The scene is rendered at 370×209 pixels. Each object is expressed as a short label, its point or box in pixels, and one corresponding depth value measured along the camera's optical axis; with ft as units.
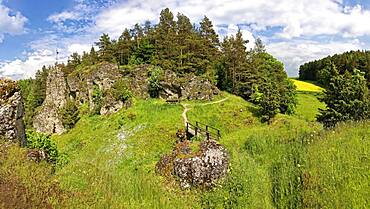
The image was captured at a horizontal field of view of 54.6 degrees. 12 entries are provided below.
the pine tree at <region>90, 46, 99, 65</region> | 217.19
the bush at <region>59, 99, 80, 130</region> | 174.40
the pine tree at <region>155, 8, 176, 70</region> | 175.91
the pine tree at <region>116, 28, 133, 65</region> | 205.26
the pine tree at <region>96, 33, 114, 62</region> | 207.51
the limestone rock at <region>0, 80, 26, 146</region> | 48.93
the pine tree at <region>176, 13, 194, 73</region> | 173.89
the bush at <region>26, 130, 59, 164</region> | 77.35
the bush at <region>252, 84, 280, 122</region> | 130.82
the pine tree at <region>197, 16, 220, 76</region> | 178.61
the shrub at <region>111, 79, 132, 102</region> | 159.53
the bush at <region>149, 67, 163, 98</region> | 161.27
